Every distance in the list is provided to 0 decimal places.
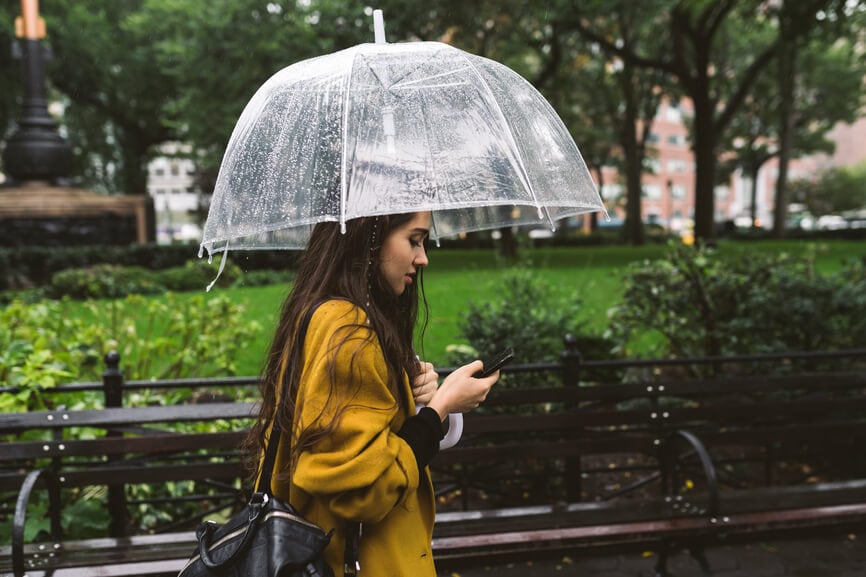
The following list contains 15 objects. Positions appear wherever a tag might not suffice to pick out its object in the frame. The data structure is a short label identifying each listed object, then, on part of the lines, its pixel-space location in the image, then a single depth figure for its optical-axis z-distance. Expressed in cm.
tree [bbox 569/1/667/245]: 1631
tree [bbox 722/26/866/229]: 3291
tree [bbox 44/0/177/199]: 2683
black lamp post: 1520
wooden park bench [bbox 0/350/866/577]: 385
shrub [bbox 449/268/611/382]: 555
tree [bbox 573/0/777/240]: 1828
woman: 178
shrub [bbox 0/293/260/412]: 473
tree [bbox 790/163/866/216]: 6347
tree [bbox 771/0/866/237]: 833
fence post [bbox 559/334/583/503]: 464
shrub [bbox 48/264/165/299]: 1310
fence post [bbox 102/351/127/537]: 421
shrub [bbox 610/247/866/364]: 578
